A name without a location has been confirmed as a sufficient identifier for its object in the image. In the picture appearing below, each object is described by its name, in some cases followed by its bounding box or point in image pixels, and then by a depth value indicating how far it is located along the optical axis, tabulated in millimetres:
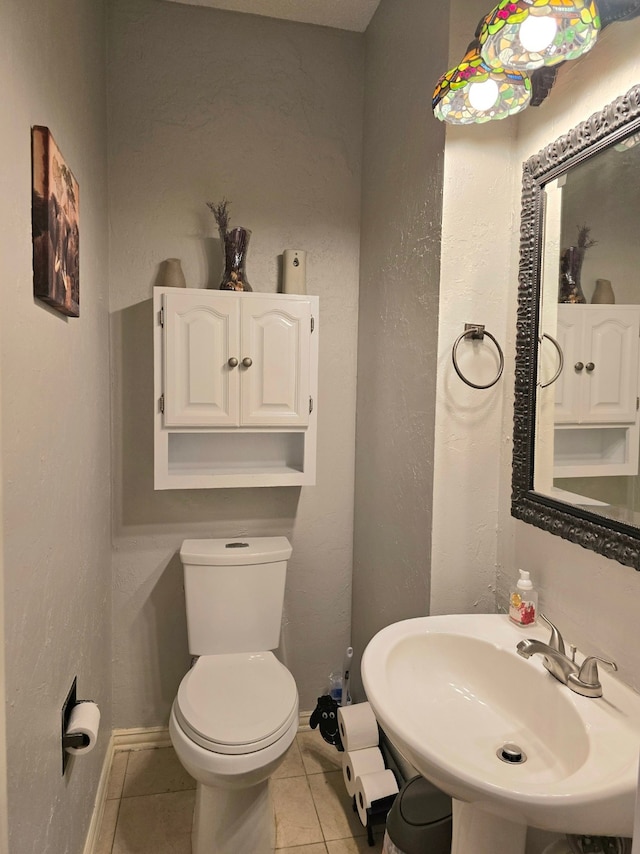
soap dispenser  1273
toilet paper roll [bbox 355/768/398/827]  1593
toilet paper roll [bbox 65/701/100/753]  1240
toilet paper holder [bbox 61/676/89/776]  1230
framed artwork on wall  1032
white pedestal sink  794
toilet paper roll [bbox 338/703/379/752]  1724
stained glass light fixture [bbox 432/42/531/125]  1163
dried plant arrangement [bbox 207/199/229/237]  1920
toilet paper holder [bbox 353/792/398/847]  1584
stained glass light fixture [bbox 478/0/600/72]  977
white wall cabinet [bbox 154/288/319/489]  1797
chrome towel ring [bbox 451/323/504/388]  1406
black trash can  1260
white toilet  1433
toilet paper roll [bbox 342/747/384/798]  1668
